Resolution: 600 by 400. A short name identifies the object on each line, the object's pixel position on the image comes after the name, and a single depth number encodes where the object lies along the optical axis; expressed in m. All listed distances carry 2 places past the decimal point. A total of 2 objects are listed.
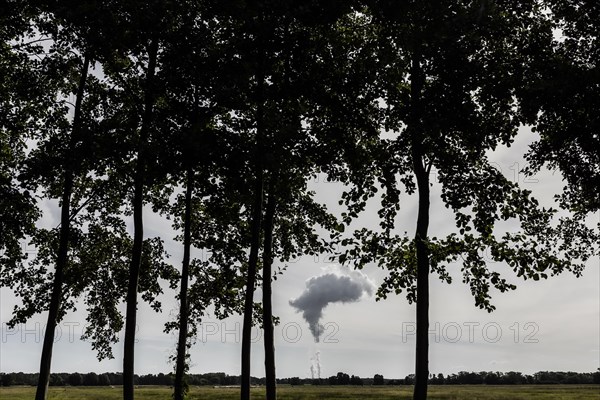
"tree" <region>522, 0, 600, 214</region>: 16.89
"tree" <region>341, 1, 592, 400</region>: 18.22
